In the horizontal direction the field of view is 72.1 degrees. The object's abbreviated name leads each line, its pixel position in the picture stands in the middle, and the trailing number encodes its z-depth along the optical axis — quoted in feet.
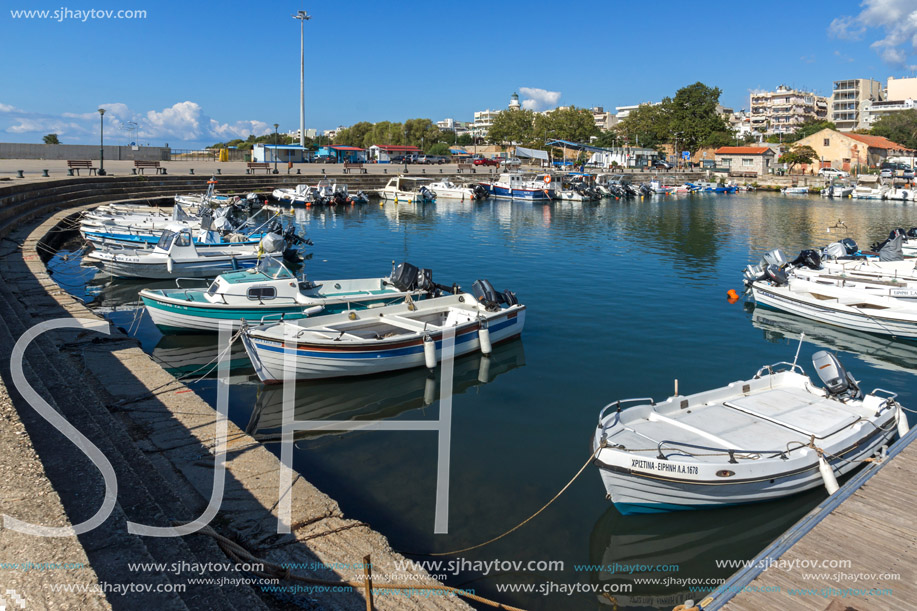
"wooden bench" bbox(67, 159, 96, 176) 163.55
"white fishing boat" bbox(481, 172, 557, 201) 211.41
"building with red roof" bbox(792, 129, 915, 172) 320.29
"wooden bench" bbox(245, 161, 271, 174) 205.93
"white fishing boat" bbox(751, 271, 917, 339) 58.70
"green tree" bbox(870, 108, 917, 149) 377.91
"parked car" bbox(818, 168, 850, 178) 296.20
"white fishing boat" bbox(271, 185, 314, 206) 177.88
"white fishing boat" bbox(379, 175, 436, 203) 193.26
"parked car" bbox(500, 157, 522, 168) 295.89
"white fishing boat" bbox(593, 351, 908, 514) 27.50
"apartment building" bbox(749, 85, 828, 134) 509.76
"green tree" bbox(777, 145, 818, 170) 325.01
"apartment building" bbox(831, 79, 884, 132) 495.82
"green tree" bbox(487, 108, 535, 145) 383.65
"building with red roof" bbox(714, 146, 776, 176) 317.01
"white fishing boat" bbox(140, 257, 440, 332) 52.54
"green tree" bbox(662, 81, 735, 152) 356.79
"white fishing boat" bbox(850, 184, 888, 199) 246.27
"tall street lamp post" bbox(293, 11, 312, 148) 261.44
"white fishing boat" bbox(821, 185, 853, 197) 260.01
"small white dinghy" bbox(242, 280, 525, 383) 42.86
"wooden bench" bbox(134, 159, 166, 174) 173.17
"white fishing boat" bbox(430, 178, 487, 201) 212.02
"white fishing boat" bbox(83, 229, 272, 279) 73.56
